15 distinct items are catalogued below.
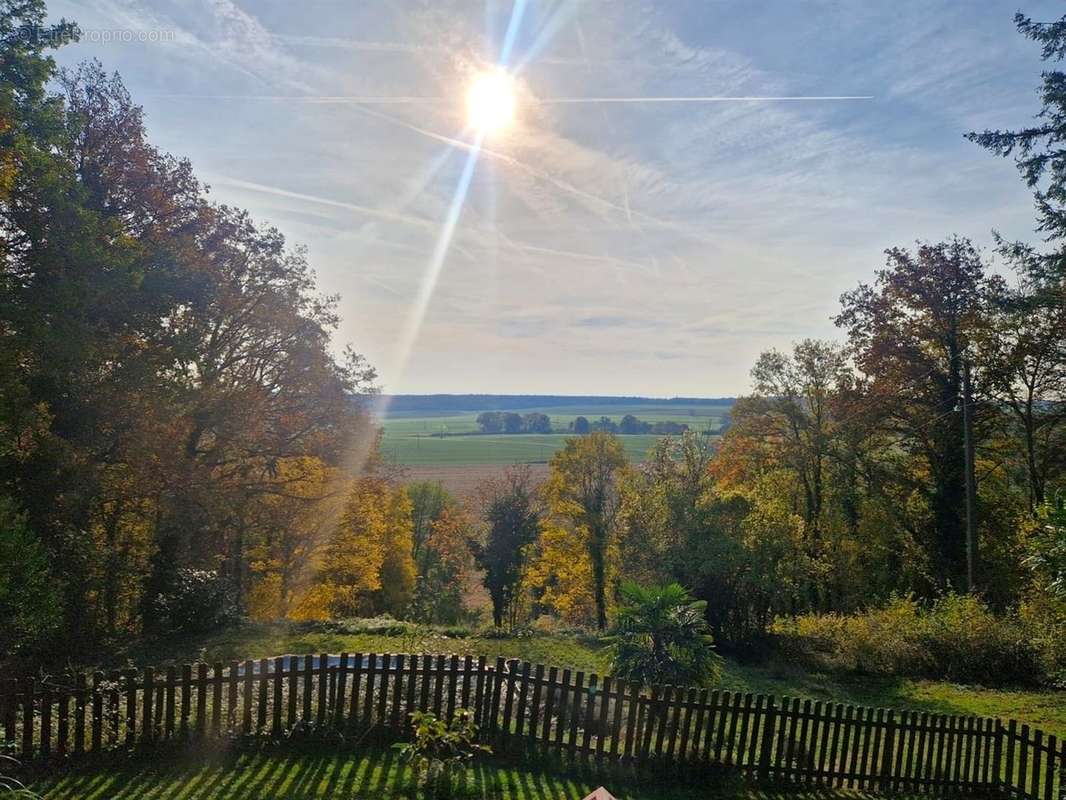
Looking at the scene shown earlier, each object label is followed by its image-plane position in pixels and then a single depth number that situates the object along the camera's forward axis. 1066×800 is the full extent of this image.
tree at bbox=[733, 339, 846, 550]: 28.27
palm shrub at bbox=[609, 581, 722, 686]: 10.55
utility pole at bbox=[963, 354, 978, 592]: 20.57
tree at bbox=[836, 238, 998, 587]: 23.09
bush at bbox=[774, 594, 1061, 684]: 15.75
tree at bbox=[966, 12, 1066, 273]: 11.80
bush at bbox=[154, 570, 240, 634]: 15.07
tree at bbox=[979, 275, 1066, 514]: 21.27
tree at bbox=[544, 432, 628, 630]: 31.55
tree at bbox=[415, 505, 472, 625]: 43.28
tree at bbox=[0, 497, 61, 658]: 10.58
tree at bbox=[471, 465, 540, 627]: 33.53
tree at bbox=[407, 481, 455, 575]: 53.21
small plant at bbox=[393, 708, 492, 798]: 6.89
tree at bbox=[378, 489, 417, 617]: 37.78
